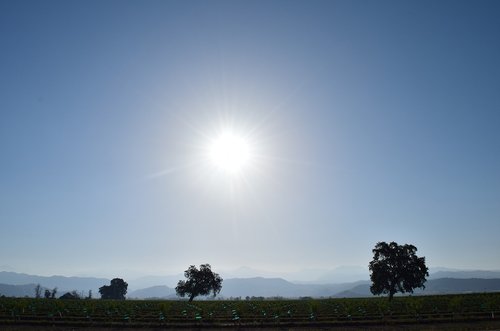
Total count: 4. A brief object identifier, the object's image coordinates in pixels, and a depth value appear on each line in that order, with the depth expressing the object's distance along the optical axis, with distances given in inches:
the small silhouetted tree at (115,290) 6796.3
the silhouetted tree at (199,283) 3777.1
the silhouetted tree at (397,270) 3198.8
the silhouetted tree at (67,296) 5937.5
